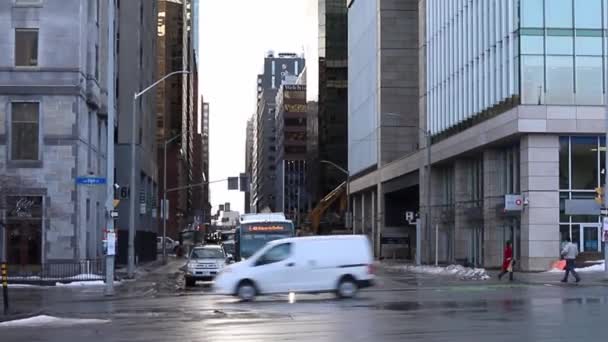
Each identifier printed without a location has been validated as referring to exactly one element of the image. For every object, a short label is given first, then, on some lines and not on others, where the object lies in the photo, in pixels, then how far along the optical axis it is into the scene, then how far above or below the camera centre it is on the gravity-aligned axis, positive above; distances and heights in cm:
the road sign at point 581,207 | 4572 +6
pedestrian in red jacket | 3916 -234
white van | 2716 -187
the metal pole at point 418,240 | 6128 -225
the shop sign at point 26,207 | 4151 +0
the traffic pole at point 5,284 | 2353 -201
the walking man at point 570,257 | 3597 -197
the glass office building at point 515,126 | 4634 +451
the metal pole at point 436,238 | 5792 -207
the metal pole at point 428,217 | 6021 -66
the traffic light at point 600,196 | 3812 +50
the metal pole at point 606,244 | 3681 -150
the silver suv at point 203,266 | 3812 -248
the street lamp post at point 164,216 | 7162 -75
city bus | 3928 -115
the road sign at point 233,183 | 6352 +174
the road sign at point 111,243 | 3112 -124
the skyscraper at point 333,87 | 12369 +1655
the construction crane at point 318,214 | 8188 -59
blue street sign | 3138 +94
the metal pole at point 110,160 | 3116 +162
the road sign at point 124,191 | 4597 +82
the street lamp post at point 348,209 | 9619 -15
